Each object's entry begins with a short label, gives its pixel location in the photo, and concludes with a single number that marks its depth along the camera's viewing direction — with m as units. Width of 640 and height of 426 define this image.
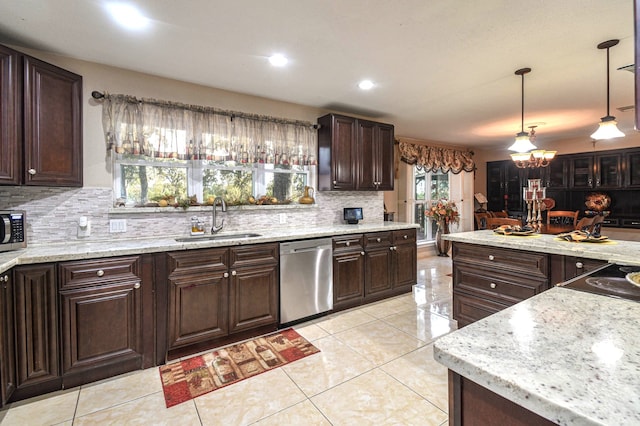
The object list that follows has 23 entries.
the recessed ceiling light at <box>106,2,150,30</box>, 1.90
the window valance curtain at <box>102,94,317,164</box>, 2.72
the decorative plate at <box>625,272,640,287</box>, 1.21
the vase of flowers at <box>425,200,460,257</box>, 6.18
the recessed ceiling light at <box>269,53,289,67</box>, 2.55
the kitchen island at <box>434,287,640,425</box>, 0.56
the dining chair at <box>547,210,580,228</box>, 5.21
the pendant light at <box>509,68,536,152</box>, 3.24
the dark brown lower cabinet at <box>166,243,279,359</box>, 2.41
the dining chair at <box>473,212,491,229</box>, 5.92
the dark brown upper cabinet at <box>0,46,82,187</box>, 2.03
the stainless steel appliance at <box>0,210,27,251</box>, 2.03
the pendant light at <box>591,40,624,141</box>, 2.56
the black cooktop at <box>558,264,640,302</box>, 1.18
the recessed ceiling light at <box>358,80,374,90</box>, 3.13
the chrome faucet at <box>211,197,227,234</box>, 3.04
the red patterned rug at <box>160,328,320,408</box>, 2.06
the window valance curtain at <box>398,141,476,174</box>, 5.78
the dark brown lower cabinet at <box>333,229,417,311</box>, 3.33
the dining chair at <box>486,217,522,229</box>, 4.55
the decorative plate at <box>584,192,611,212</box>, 5.77
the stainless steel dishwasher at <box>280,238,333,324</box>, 2.94
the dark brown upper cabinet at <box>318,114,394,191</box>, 3.71
